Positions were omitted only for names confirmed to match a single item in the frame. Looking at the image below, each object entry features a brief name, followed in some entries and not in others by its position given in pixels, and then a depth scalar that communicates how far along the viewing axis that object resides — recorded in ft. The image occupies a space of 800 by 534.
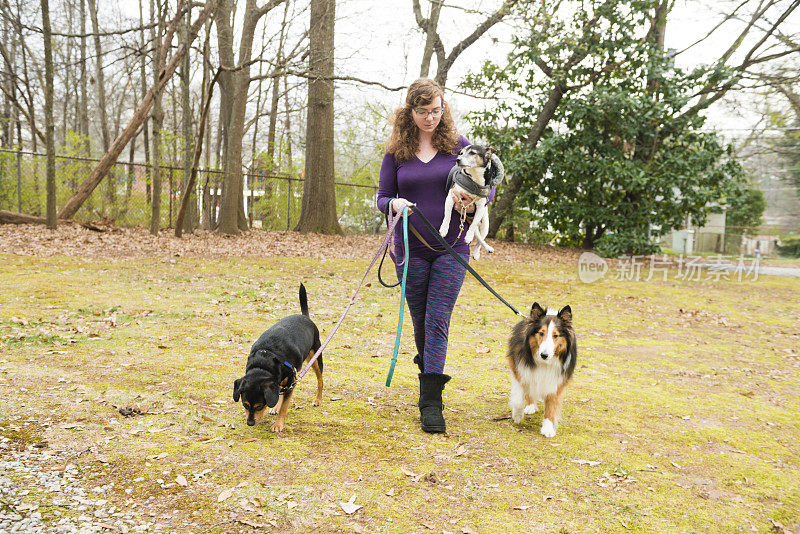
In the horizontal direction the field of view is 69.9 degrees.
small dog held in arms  11.30
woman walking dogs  12.16
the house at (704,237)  77.83
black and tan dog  10.98
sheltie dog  12.18
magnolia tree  49.55
